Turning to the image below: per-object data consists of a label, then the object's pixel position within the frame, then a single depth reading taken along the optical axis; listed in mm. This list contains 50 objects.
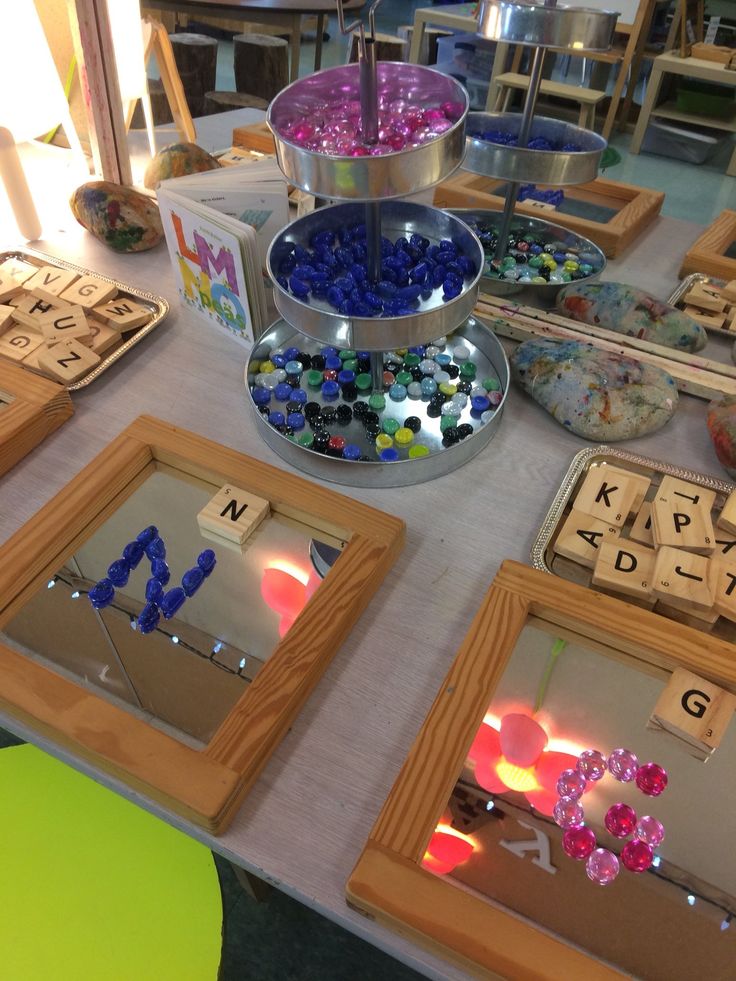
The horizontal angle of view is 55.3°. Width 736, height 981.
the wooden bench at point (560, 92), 2674
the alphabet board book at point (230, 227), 815
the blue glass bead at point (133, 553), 674
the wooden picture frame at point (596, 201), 1106
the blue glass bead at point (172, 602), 645
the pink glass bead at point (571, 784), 556
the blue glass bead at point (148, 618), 636
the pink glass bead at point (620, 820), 538
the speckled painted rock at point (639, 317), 922
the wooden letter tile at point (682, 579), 616
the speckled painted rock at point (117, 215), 1047
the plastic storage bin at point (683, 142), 2801
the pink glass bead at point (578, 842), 536
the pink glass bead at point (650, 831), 534
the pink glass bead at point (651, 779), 550
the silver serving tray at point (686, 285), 1016
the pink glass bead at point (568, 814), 546
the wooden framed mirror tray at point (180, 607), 543
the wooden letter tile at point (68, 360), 839
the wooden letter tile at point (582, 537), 670
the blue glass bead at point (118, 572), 662
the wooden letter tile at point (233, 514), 695
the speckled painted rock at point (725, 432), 755
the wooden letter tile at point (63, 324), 885
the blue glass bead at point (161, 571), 664
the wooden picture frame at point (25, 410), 764
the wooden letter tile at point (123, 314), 919
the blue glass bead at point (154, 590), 652
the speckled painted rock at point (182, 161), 1085
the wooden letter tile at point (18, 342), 863
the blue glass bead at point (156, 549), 682
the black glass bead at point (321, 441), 768
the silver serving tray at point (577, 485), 676
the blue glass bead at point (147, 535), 691
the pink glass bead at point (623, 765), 557
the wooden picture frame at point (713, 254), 1052
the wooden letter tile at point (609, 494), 697
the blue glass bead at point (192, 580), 658
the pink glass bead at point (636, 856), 527
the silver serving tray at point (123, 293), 867
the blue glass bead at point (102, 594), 646
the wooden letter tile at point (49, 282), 938
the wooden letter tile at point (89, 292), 933
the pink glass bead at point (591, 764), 560
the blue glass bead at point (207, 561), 673
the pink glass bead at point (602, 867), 525
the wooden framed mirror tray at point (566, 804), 474
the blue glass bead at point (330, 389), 829
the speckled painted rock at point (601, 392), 800
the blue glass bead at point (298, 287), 737
